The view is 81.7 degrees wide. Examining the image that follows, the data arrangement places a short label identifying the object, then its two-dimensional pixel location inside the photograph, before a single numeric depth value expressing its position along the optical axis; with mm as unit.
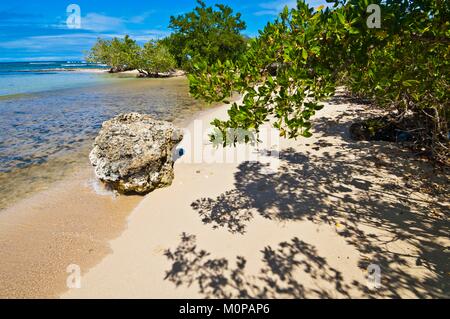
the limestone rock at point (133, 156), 7633
